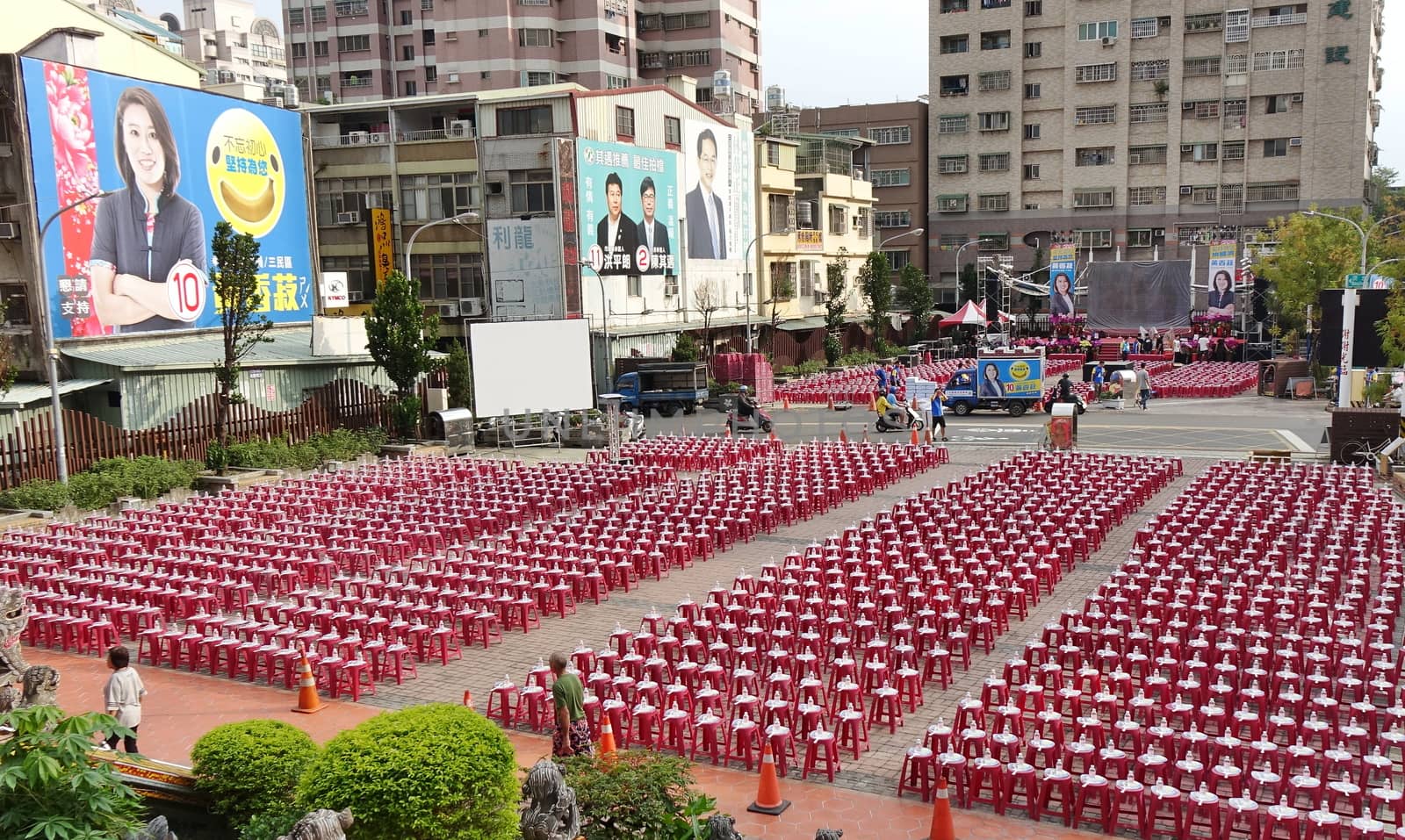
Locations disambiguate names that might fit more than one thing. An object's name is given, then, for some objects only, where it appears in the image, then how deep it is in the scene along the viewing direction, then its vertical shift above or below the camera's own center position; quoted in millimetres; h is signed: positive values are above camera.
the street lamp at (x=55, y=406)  25859 -2128
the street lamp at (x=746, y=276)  56869 +738
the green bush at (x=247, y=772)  9180 -3708
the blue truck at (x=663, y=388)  44781 -3663
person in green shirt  11352 -4036
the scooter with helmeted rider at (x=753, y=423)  36312 -4215
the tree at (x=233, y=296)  30016 +271
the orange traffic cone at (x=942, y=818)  10219 -4709
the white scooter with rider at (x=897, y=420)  37594 -4321
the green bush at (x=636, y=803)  8766 -3884
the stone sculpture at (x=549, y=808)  8273 -3695
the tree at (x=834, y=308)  64188 -1108
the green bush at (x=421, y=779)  7938 -3324
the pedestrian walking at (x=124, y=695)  11852 -3969
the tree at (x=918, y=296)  75062 -617
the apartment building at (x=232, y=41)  103688 +24231
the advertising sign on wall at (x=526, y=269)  48312 +1221
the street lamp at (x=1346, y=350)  38000 -2528
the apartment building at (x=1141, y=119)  77750 +11266
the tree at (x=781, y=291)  63791 -54
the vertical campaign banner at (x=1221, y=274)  59188 +166
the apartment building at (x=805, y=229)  64375 +3596
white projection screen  34594 -2114
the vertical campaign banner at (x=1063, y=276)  65250 +302
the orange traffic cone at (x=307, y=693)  14109 -4750
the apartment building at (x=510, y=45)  71438 +16643
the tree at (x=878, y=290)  68250 -132
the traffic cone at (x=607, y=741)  11961 -4614
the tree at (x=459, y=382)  37781 -2685
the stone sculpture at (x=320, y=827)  7469 -3387
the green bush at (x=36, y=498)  25422 -4087
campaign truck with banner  42594 -3668
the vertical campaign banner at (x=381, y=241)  45781 +2437
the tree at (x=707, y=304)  55625 -579
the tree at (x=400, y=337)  34656 -1077
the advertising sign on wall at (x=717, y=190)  56312 +5140
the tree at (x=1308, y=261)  55875 +683
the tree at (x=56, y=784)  7141 -3010
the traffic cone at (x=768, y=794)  11000 -4803
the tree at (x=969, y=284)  84500 +17
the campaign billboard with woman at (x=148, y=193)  31938 +3520
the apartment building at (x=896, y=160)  89062 +9832
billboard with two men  48781 +3807
